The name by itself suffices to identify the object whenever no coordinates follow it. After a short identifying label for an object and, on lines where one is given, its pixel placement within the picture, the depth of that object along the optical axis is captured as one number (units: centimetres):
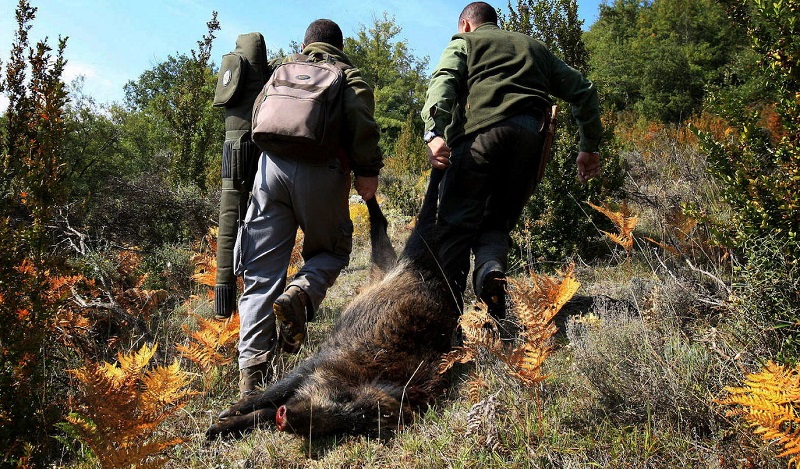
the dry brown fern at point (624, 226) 343
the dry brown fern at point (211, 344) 296
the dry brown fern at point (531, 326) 194
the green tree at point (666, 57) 2214
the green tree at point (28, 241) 218
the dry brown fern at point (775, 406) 144
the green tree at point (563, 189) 530
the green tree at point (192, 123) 803
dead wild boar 241
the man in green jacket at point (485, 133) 323
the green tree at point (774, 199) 201
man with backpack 289
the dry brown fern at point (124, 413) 168
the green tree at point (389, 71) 3111
